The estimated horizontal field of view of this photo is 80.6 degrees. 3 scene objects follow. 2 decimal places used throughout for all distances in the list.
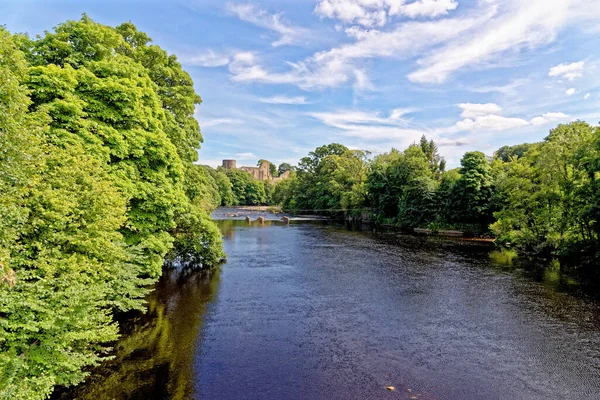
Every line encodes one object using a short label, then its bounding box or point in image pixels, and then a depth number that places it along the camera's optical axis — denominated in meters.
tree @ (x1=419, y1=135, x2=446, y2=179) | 76.31
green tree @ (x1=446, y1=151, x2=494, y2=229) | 47.72
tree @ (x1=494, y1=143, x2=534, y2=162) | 91.29
